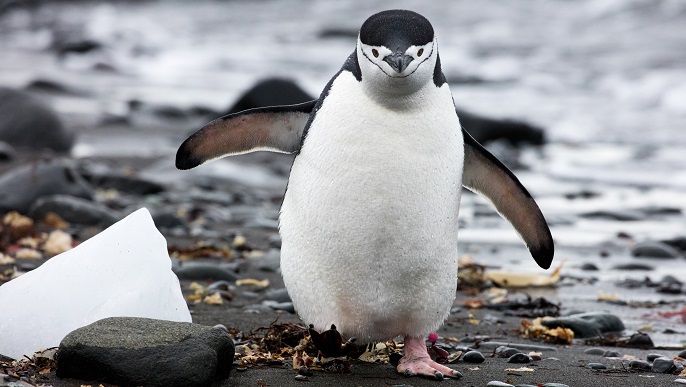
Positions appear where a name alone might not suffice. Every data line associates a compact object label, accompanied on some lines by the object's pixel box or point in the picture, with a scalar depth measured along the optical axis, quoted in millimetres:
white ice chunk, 7168
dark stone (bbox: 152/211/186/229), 14586
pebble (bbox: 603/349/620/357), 8812
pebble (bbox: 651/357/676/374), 7941
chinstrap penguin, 7287
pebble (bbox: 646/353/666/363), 8359
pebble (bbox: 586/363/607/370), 8023
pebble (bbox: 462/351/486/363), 8141
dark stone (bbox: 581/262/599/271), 13742
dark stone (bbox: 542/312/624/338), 9844
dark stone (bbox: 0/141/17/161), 20411
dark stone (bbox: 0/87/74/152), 24016
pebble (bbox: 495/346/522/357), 8398
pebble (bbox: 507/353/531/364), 8148
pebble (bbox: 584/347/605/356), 8930
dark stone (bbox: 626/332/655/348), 9344
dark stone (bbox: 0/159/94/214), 14625
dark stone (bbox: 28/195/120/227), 14039
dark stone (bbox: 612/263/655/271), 13882
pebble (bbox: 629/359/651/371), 8062
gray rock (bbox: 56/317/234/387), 6289
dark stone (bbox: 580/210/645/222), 18141
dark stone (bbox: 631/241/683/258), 14773
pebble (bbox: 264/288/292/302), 10383
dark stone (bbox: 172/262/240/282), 11164
